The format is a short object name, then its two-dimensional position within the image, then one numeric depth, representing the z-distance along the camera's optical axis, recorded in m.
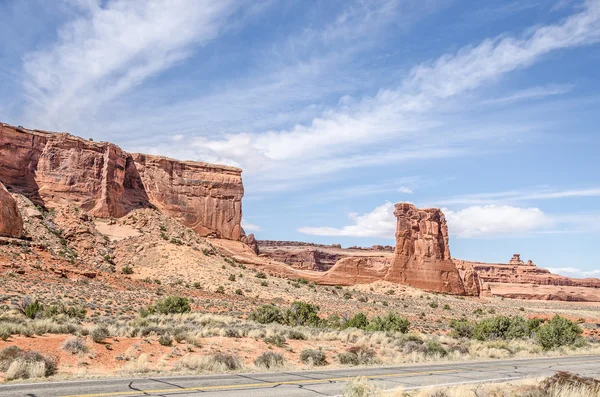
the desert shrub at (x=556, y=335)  29.21
